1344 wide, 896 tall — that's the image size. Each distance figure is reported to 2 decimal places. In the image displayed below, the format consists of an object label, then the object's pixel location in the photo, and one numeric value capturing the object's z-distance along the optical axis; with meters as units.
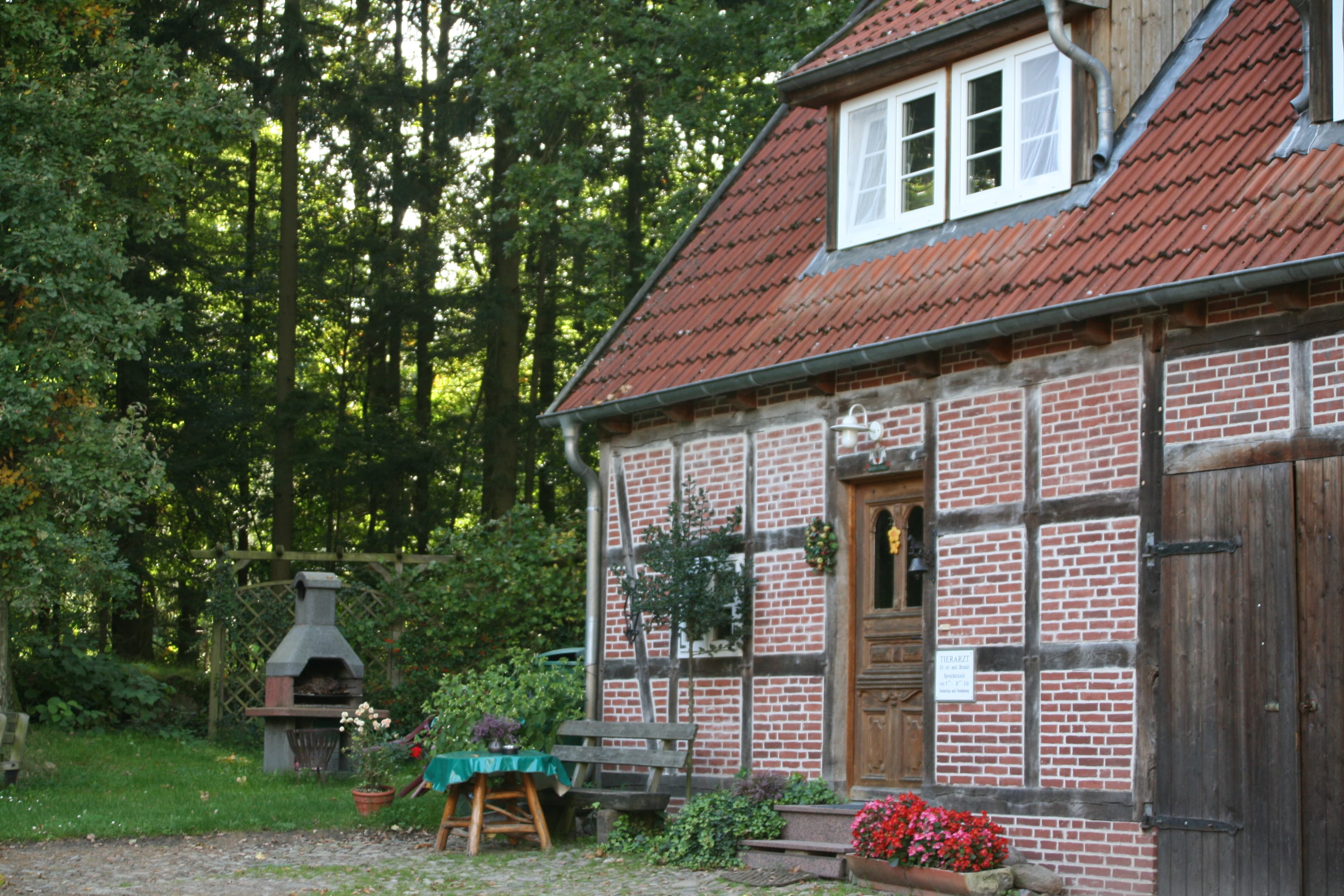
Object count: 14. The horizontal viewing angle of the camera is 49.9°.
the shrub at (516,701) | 11.98
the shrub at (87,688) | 19.36
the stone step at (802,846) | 9.57
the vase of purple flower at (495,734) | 11.25
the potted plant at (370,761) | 12.81
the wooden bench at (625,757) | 10.99
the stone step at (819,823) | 9.73
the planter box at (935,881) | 8.47
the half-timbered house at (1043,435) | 8.05
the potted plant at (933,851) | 8.55
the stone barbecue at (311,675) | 16.30
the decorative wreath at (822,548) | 10.70
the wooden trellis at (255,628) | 19.45
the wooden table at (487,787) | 10.88
